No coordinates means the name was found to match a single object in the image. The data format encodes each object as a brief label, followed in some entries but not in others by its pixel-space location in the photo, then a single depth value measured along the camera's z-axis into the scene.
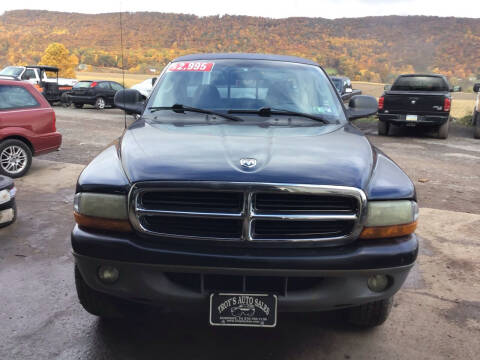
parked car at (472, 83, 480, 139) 12.87
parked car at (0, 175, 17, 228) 4.62
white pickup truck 20.08
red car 6.97
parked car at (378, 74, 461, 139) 12.20
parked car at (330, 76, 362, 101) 20.30
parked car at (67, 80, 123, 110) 20.20
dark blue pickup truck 2.19
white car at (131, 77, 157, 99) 19.90
